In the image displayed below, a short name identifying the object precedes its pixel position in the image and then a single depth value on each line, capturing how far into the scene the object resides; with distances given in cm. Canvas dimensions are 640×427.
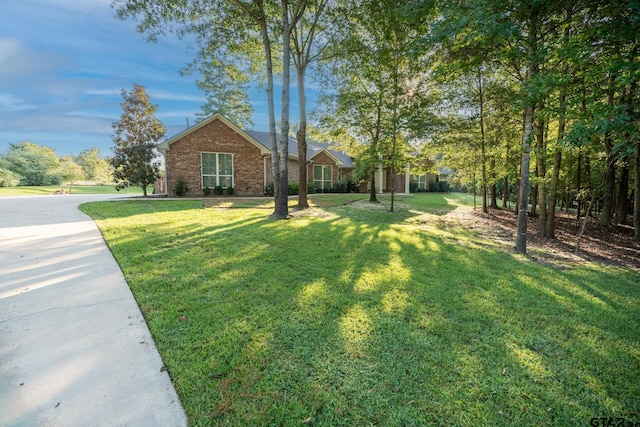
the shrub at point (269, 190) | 1838
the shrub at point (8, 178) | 2467
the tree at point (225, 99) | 3141
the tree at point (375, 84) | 1179
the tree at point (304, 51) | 1274
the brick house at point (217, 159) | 1681
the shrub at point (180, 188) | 1658
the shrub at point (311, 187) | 2198
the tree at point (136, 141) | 1653
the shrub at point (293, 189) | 1954
